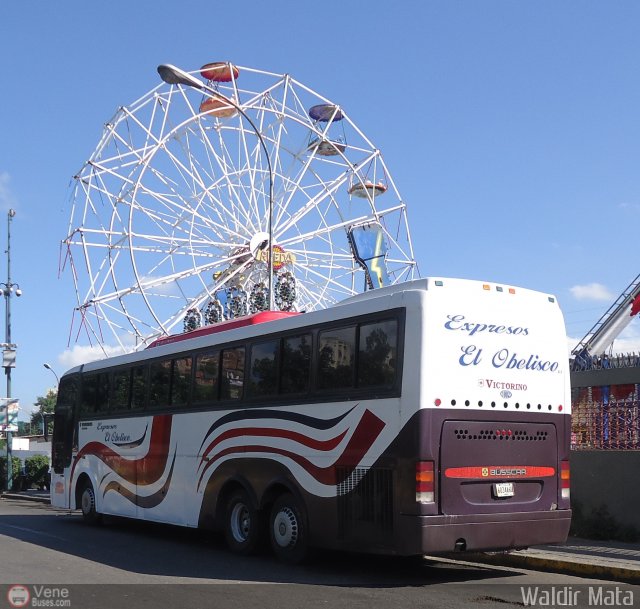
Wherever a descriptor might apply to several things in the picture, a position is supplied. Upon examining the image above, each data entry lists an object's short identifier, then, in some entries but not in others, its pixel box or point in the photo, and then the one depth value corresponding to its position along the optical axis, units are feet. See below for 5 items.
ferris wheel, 114.52
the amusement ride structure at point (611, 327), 131.13
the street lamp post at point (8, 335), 129.59
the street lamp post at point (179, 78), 62.18
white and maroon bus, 32.96
